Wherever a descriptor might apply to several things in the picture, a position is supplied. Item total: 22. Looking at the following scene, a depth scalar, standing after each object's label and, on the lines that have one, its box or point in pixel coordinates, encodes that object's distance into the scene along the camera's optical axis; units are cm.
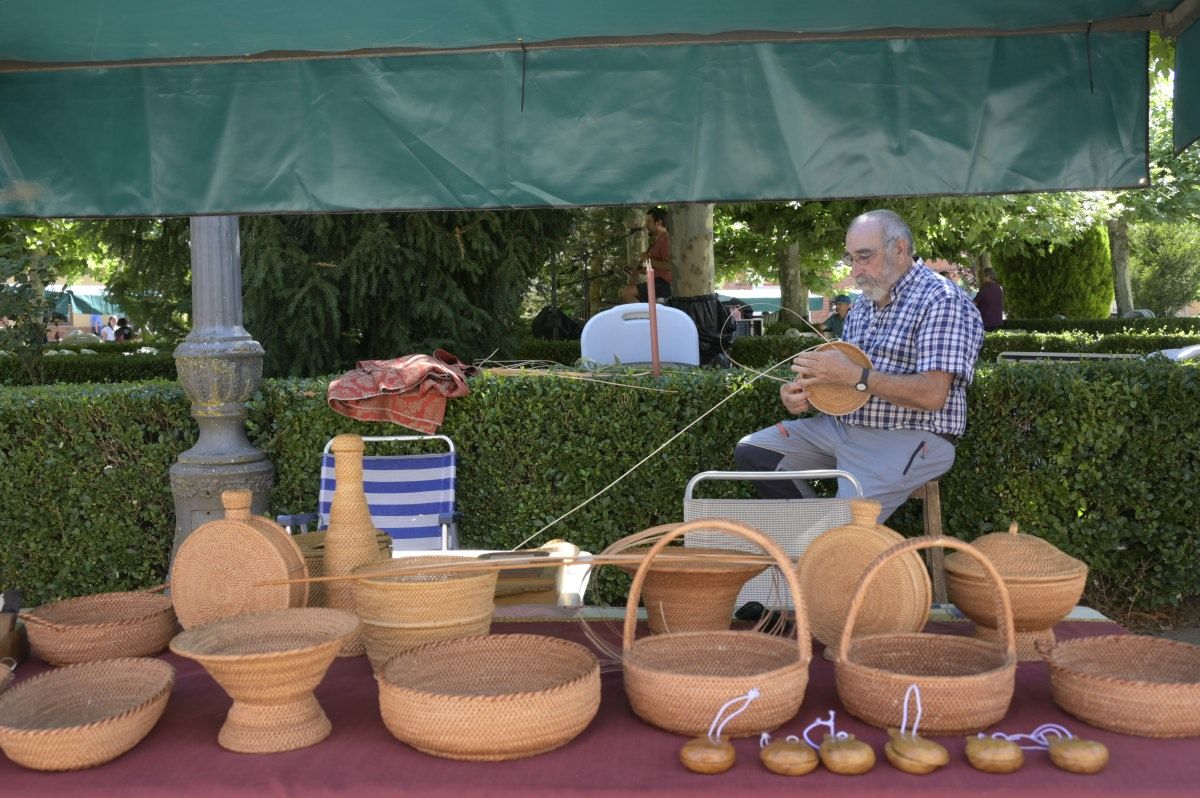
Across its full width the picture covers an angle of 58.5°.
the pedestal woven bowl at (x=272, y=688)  180
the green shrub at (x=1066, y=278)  2573
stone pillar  461
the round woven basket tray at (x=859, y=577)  221
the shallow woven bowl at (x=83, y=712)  176
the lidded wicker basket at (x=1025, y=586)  220
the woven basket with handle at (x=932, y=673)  184
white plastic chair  608
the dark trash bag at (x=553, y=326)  1348
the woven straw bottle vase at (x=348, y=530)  238
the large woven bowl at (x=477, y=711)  175
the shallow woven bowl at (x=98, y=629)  235
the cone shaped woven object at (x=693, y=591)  232
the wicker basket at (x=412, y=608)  214
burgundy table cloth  165
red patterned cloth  466
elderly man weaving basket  336
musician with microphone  1074
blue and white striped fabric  464
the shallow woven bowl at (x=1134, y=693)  183
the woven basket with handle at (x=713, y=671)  184
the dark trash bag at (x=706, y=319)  926
